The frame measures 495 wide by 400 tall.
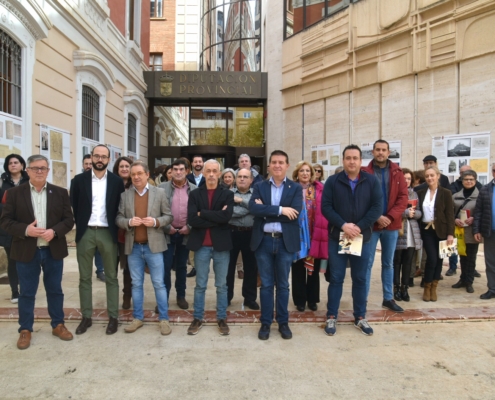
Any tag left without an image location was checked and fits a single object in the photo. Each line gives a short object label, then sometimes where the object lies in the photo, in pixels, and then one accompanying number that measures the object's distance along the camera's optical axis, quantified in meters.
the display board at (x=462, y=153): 8.88
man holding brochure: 4.14
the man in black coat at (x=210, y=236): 4.16
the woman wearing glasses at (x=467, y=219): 5.89
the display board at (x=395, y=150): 10.83
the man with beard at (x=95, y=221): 4.17
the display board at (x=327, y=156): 12.85
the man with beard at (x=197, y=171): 6.77
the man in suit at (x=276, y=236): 4.03
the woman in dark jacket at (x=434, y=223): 5.20
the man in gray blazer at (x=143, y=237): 4.19
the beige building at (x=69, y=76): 6.96
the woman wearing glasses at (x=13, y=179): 5.05
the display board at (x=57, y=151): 7.89
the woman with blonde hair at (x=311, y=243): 4.84
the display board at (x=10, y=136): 6.53
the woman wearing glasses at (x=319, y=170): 5.75
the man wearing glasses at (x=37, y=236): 3.81
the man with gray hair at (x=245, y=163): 6.01
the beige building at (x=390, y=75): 9.12
